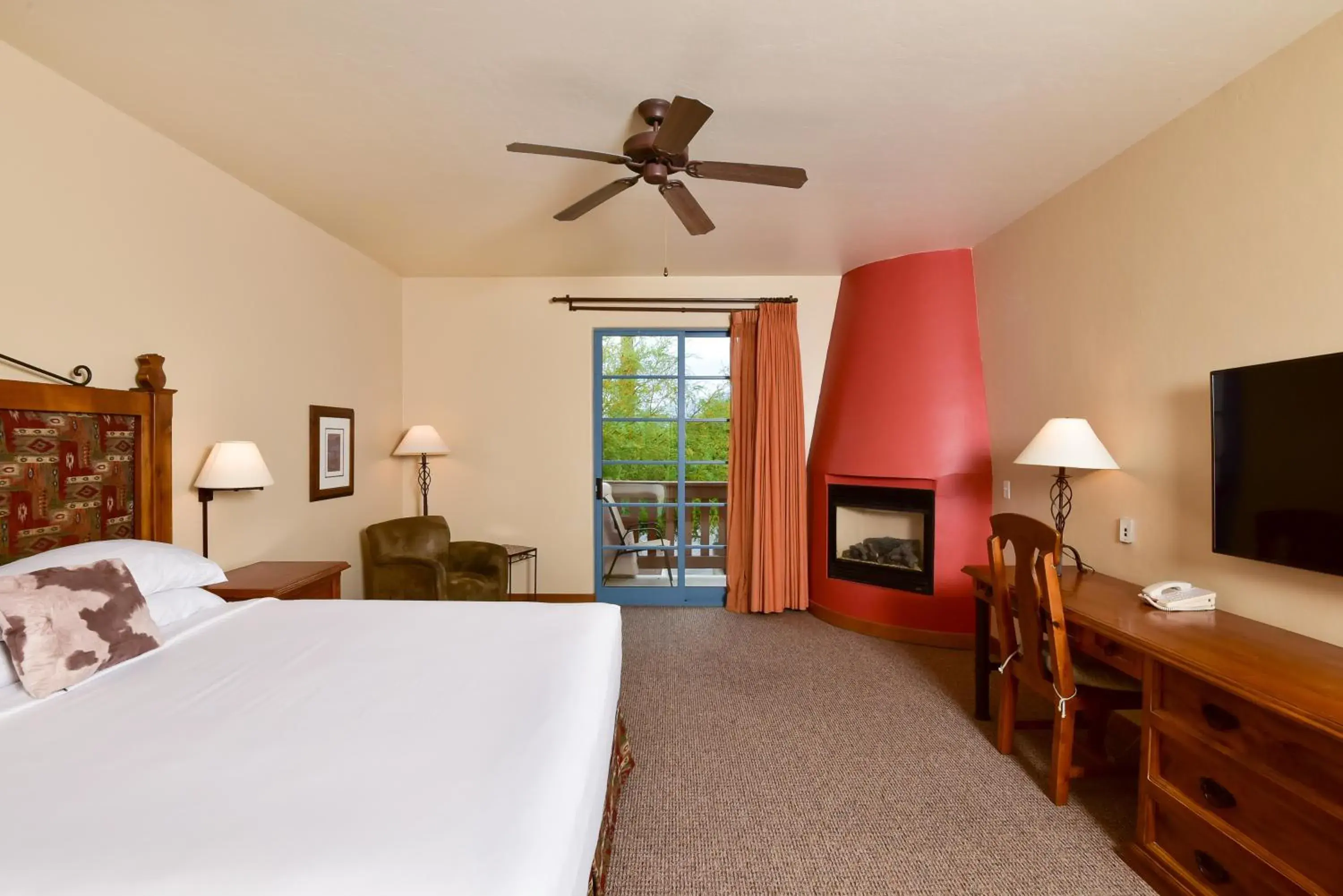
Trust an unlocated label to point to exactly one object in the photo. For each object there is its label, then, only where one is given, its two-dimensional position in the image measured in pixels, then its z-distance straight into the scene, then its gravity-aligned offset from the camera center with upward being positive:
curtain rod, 4.50 +1.15
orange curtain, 4.34 -0.10
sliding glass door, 4.59 -0.07
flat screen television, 1.68 -0.02
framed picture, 3.50 -0.01
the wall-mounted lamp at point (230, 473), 2.53 -0.10
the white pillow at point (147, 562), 1.77 -0.38
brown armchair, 3.55 -0.72
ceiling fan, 1.82 +1.02
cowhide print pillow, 1.45 -0.46
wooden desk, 1.35 -0.77
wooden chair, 2.06 -0.80
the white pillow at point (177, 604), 1.94 -0.54
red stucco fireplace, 3.71 +0.14
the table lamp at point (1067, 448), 2.43 +0.03
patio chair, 4.63 -0.68
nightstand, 2.42 -0.57
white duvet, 0.86 -0.61
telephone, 2.03 -0.50
